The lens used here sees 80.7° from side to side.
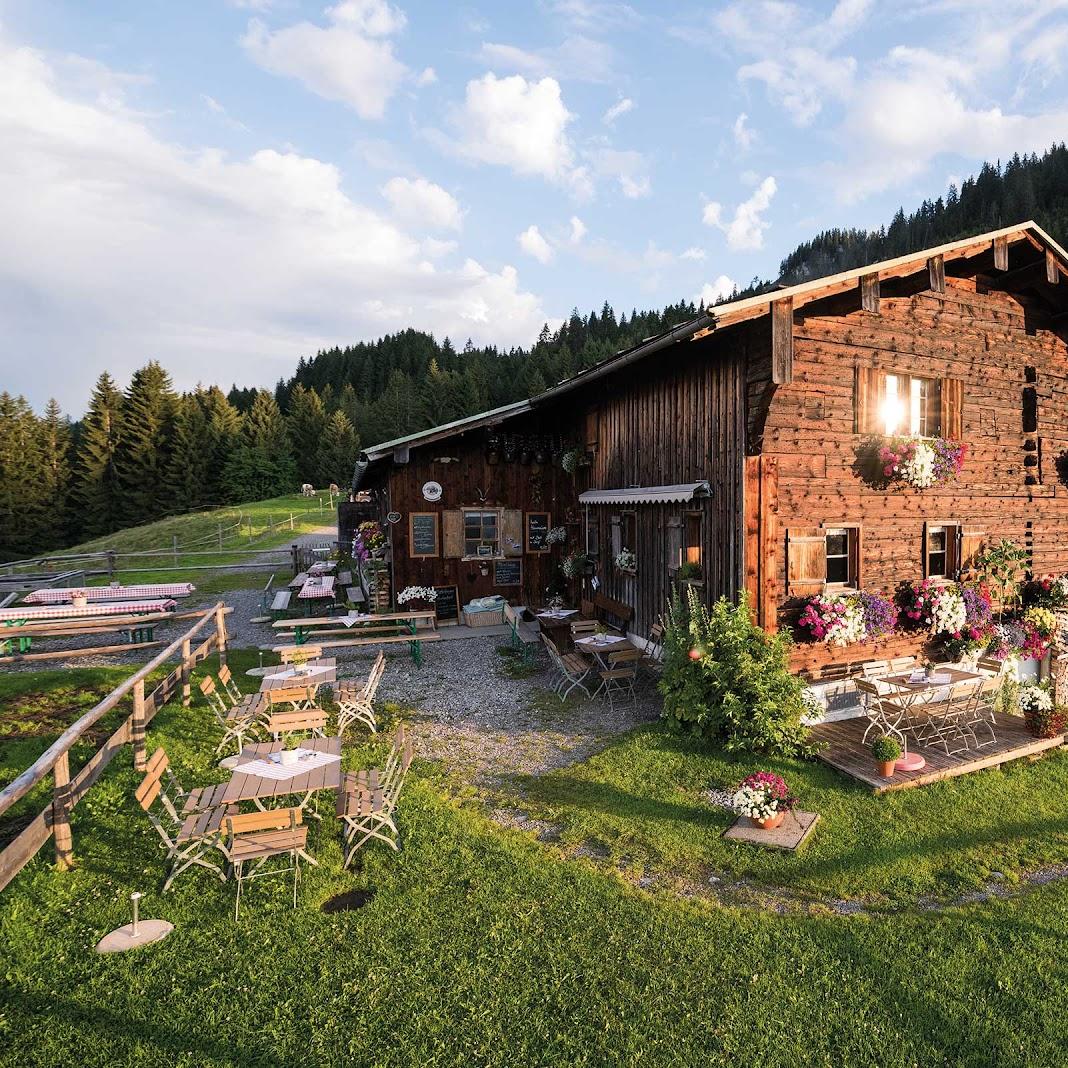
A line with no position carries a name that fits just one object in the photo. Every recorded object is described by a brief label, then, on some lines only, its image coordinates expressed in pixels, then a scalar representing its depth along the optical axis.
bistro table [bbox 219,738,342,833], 5.49
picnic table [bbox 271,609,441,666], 12.83
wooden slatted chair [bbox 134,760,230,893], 5.22
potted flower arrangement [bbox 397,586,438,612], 15.80
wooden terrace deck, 7.62
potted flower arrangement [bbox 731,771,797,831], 6.39
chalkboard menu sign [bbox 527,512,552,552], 17.20
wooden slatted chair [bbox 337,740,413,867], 5.71
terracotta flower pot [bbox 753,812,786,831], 6.40
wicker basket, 15.89
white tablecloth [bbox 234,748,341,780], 5.78
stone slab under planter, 6.17
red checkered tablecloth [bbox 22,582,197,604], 16.78
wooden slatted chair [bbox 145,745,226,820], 5.57
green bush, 8.34
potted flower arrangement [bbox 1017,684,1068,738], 8.96
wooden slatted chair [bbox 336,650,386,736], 8.93
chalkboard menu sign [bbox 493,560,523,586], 16.97
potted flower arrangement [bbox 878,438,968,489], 9.91
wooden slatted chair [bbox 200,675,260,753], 7.86
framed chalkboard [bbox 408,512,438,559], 16.12
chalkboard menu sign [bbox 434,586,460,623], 16.38
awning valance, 10.03
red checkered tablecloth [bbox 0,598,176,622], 14.42
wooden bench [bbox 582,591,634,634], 13.02
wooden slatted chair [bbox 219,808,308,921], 5.04
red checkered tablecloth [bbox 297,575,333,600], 16.52
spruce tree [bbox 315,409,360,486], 64.75
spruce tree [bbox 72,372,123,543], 51.53
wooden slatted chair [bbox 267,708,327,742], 7.18
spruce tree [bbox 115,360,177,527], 53.50
